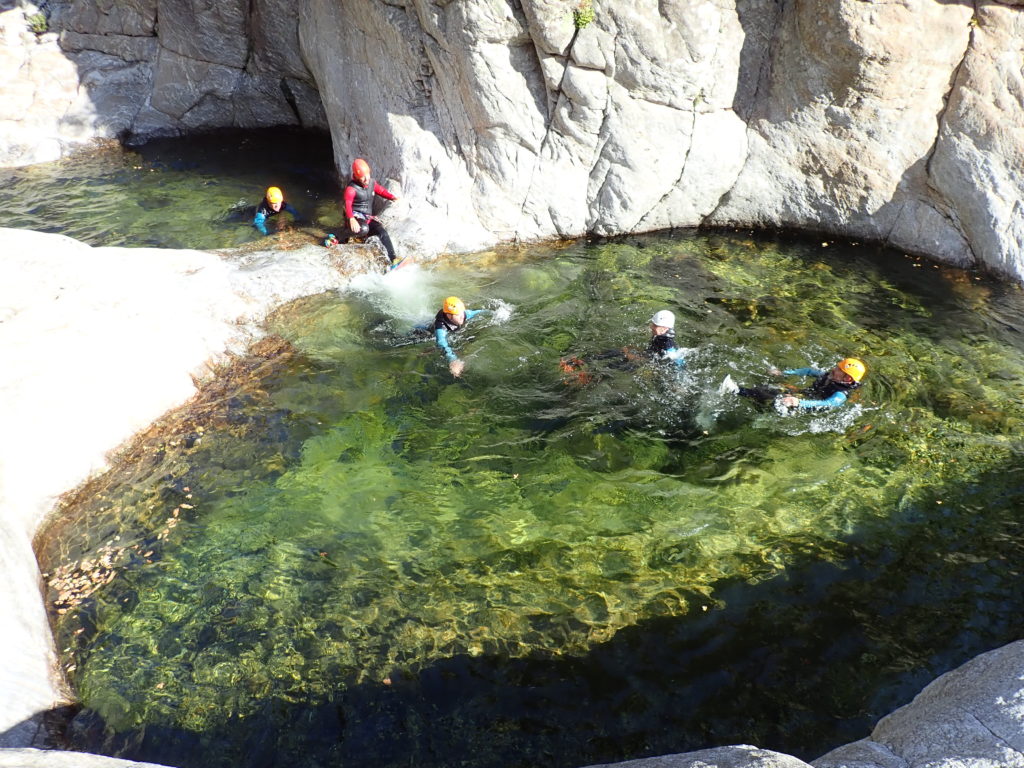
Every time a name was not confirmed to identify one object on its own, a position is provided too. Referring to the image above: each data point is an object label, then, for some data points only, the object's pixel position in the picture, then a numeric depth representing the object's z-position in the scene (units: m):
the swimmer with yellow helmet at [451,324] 10.18
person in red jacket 12.71
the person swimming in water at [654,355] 9.87
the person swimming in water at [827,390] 9.07
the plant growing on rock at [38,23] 16.69
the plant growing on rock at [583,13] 11.81
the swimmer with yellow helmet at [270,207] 13.43
